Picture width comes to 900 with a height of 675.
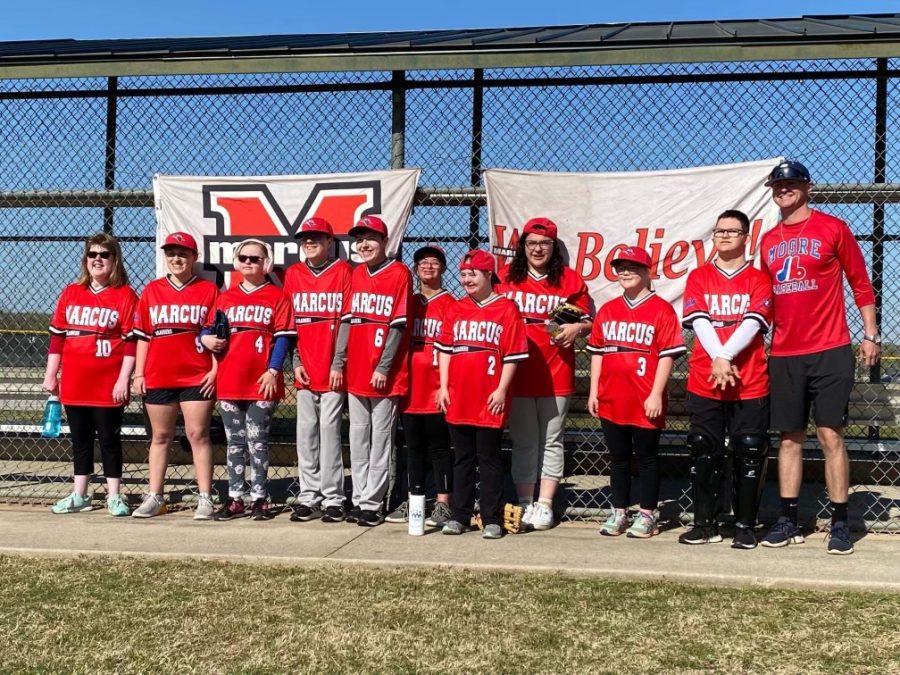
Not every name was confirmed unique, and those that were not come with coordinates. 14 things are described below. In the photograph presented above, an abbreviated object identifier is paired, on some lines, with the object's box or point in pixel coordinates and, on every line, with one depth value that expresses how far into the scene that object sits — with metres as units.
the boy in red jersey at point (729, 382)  4.51
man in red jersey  4.40
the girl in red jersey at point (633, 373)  4.70
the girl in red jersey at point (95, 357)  5.32
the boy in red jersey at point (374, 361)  4.97
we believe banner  5.30
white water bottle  4.79
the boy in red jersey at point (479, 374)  4.75
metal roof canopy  5.15
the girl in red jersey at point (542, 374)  4.98
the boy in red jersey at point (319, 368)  5.09
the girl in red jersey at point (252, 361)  5.09
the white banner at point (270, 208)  5.58
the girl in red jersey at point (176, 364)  5.16
